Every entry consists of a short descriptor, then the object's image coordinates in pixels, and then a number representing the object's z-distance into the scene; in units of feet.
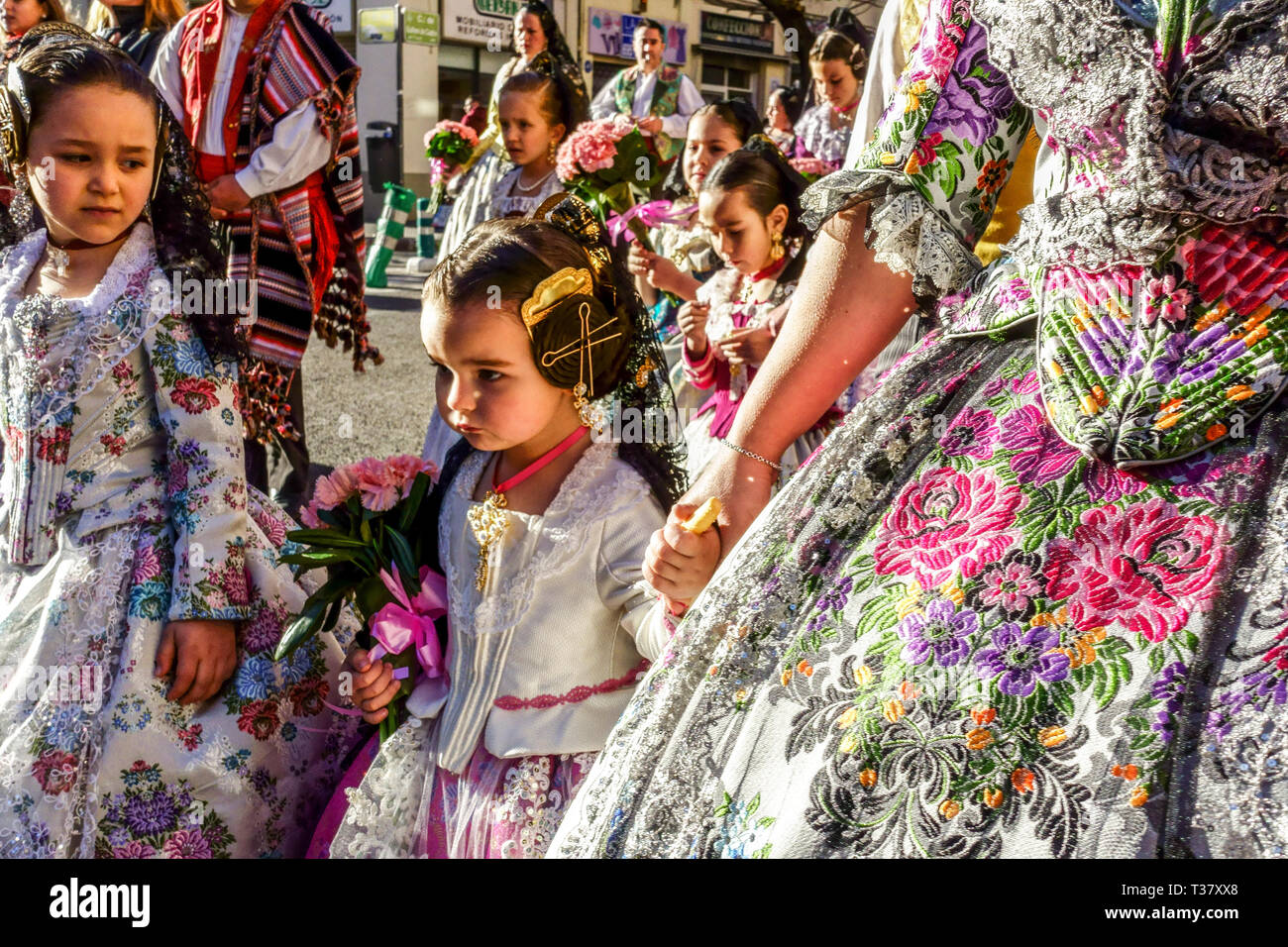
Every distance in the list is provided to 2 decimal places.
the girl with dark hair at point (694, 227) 16.98
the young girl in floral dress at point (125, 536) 7.27
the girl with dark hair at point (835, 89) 23.48
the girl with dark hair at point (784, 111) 30.73
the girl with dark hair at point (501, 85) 16.96
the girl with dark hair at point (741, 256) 13.69
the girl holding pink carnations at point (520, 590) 6.74
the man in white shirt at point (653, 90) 29.66
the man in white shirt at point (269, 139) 13.50
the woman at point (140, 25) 14.52
